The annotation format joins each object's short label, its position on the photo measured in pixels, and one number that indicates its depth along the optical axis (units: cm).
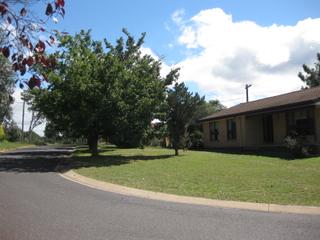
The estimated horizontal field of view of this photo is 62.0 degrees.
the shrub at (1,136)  3495
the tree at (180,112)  1600
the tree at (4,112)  2416
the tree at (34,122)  5404
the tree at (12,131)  4810
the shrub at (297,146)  1340
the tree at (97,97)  1463
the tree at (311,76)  2973
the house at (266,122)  1499
